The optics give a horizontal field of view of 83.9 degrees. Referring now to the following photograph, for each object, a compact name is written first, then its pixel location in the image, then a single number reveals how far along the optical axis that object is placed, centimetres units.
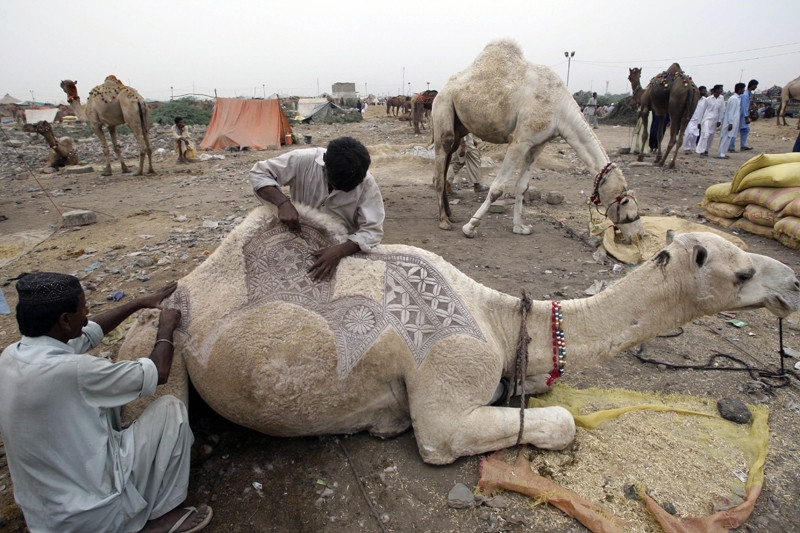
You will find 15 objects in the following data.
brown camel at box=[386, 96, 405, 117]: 3425
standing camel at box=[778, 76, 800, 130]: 1920
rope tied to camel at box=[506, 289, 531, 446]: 259
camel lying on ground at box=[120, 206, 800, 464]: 237
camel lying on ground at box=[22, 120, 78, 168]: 1301
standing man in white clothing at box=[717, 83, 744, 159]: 1381
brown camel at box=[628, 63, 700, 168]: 1128
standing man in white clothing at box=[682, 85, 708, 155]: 1470
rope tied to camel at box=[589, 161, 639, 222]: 587
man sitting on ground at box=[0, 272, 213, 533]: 169
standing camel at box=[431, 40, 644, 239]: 604
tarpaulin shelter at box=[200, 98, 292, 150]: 1792
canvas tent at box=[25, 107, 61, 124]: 3123
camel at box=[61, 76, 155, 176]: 1165
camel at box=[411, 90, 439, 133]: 2195
